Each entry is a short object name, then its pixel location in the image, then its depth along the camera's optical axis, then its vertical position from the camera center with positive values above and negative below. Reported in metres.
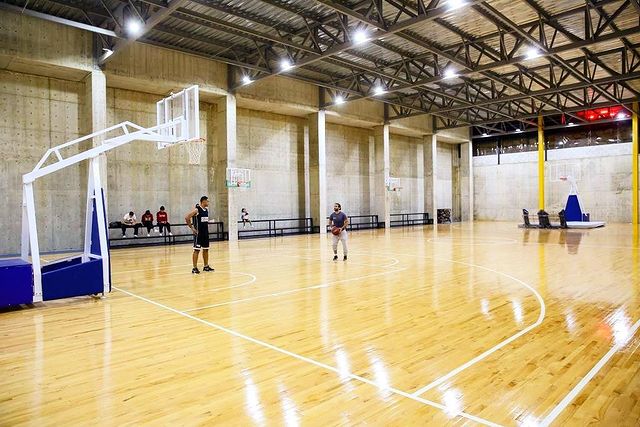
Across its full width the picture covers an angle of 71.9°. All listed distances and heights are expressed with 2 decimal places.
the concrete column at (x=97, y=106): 15.30 +4.04
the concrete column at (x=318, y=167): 23.31 +2.57
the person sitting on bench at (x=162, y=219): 17.83 +0.02
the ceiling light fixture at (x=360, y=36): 13.81 +5.61
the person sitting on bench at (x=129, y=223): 16.97 -0.09
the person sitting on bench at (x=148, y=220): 17.47 +0.00
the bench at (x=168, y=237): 17.12 -0.74
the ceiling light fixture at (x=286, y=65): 16.66 +5.78
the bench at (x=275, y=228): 21.38 -0.56
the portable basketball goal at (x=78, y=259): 6.97 -0.64
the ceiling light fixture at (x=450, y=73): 17.78 +5.66
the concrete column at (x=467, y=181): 34.62 +2.44
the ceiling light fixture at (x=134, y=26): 12.82 +5.66
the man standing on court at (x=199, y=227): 10.16 -0.19
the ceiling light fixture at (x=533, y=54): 15.41 +5.46
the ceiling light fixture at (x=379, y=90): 21.06 +5.96
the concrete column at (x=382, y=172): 27.12 +2.59
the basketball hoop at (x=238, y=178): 19.14 +1.76
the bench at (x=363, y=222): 26.84 -0.47
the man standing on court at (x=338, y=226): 12.10 -0.31
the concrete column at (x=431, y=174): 31.17 +2.75
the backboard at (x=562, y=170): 29.92 +2.70
